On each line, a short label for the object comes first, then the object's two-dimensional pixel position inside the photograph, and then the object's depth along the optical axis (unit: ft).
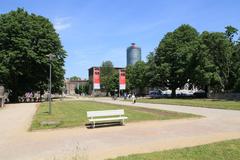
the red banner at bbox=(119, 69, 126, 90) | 237.10
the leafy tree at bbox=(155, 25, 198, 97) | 231.09
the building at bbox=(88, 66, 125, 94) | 545.85
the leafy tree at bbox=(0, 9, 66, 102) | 170.19
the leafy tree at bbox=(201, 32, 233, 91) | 207.00
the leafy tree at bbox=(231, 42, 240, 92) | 198.35
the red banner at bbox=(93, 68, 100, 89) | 215.49
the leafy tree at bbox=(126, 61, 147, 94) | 341.62
